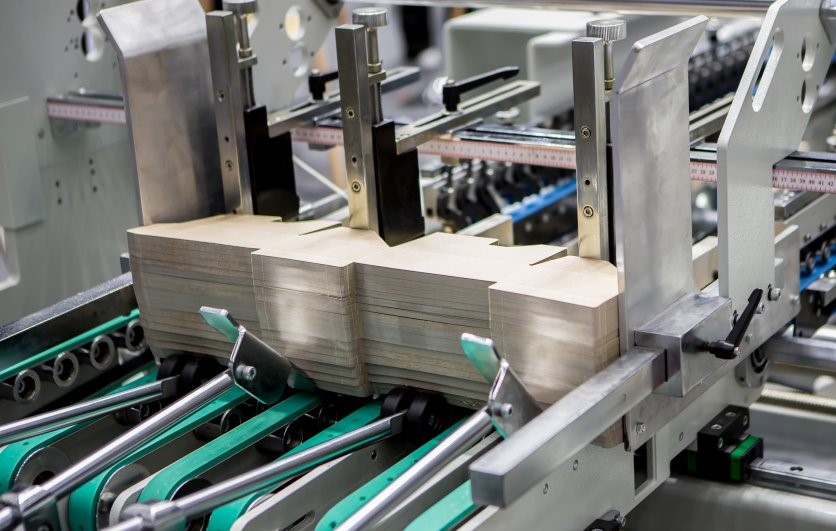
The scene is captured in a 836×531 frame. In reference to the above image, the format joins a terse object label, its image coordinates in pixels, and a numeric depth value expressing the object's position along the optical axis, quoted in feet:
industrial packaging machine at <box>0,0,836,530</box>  6.48
